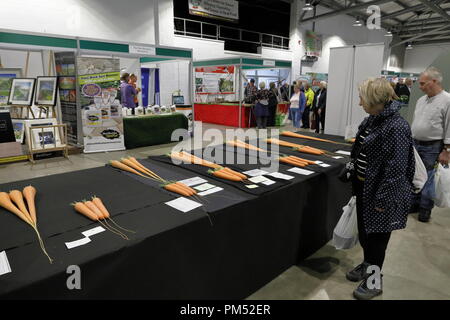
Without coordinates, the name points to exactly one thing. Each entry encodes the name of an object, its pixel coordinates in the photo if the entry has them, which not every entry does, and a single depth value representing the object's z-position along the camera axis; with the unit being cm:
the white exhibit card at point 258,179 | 200
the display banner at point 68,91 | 578
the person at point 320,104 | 802
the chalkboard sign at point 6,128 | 513
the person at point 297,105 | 899
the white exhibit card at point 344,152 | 284
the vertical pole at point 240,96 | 952
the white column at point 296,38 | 1460
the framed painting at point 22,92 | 555
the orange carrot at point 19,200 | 146
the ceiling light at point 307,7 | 1190
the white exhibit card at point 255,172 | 213
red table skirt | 977
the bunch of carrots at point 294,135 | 349
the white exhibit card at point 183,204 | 156
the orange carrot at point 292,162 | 239
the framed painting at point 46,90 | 568
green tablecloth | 637
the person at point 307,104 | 891
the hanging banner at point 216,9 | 1091
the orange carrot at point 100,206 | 145
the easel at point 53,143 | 522
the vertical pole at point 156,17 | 964
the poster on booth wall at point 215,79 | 1084
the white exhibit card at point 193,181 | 191
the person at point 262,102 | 919
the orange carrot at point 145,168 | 207
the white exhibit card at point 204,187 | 183
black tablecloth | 112
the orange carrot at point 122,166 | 216
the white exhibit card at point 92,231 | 129
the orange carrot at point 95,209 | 144
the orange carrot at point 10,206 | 140
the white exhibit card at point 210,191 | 175
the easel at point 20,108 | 558
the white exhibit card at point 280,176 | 209
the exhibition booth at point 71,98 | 533
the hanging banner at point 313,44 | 1540
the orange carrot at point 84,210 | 142
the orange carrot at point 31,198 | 142
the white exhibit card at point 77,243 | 119
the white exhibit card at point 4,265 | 101
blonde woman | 170
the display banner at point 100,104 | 572
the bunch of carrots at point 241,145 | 285
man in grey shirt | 275
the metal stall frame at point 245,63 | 921
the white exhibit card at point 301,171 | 222
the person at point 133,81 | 767
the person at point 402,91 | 808
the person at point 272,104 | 941
